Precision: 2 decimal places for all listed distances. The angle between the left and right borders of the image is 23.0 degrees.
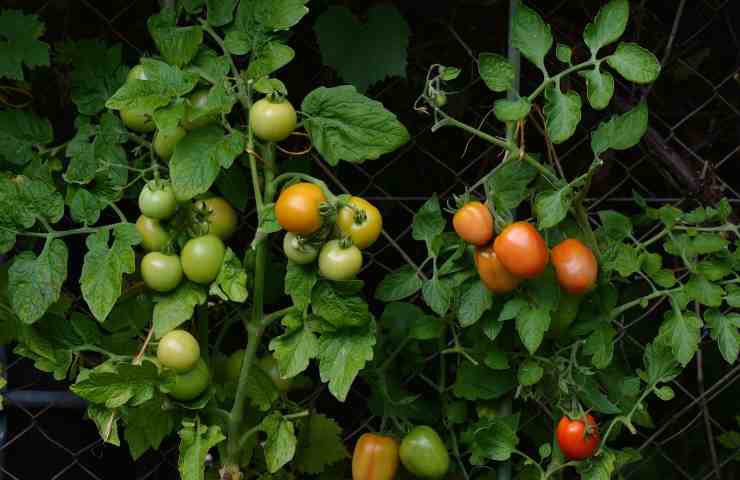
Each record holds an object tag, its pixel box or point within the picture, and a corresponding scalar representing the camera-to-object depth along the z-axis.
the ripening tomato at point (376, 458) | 1.87
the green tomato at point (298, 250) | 1.73
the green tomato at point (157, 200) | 1.76
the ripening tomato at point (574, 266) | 1.78
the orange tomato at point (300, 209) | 1.69
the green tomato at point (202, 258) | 1.77
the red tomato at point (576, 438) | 1.83
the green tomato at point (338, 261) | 1.71
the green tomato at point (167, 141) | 1.78
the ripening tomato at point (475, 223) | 1.75
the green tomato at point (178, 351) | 1.77
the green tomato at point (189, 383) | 1.79
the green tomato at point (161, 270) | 1.78
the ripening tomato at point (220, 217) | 1.81
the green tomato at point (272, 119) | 1.72
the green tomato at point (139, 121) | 1.80
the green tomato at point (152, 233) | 1.79
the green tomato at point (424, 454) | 1.86
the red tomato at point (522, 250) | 1.72
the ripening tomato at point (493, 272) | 1.77
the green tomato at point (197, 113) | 1.74
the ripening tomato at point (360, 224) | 1.72
